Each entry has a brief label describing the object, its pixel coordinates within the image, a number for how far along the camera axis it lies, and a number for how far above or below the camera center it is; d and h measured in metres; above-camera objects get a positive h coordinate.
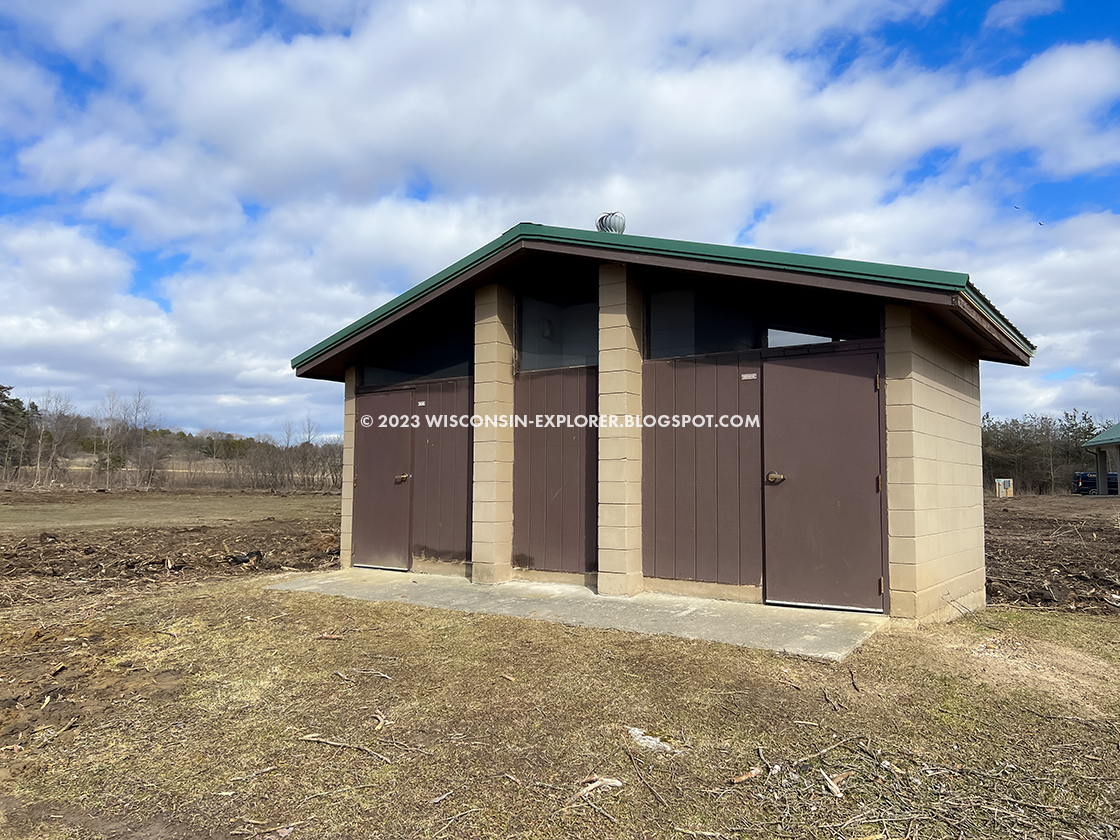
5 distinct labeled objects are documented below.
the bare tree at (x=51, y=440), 40.03 +1.32
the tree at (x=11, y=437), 39.75 +1.39
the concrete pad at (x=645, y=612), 5.56 -1.35
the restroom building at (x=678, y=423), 6.36 +0.46
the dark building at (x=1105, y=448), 34.28 +1.05
